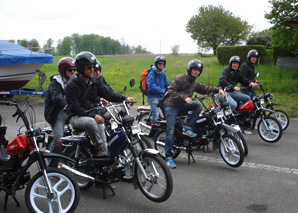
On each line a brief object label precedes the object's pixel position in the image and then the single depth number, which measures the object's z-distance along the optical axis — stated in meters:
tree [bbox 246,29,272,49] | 30.21
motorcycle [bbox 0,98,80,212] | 3.46
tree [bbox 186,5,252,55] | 49.91
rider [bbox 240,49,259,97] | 7.66
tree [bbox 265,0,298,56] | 13.92
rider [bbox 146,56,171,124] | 7.06
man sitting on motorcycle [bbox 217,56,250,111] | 7.18
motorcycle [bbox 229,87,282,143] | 6.70
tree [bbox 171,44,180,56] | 42.22
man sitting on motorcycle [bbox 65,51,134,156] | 4.11
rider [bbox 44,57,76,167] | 4.71
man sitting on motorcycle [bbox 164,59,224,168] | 5.35
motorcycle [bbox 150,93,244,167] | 5.23
